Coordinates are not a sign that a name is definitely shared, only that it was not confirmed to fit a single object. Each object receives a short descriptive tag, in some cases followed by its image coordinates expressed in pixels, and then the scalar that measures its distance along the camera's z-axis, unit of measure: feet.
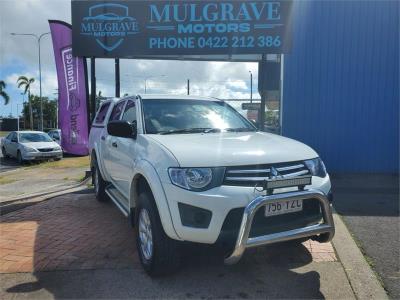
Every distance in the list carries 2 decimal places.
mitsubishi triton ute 11.05
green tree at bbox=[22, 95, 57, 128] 256.30
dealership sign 28.71
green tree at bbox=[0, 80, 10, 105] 227.20
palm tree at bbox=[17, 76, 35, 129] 228.02
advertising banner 33.78
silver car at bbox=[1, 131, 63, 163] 59.41
